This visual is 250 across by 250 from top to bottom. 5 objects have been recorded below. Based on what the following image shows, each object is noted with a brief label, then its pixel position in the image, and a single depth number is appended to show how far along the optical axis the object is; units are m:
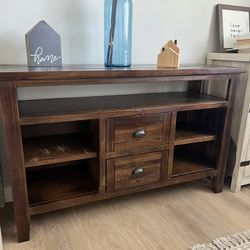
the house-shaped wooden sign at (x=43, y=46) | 1.13
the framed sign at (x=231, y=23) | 1.74
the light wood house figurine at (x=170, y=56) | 1.34
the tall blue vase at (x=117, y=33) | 1.32
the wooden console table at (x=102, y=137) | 1.08
